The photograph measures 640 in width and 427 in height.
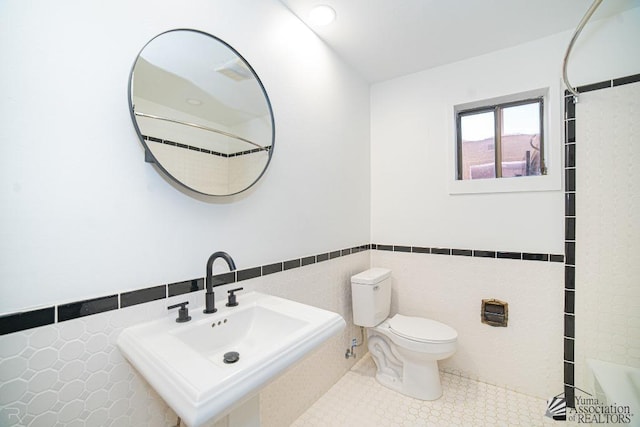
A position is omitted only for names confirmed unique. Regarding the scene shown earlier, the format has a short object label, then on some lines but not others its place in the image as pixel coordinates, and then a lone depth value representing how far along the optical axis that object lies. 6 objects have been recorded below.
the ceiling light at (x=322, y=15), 1.59
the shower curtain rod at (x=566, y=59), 1.21
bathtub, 1.30
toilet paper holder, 1.95
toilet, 1.78
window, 2.00
